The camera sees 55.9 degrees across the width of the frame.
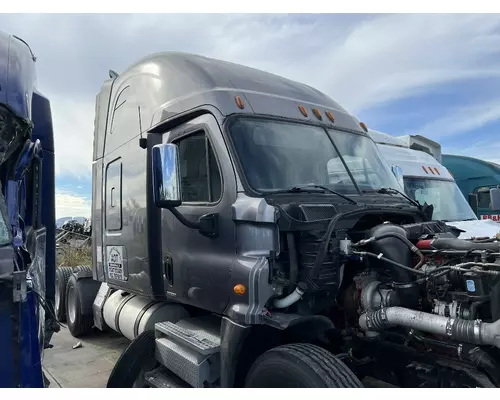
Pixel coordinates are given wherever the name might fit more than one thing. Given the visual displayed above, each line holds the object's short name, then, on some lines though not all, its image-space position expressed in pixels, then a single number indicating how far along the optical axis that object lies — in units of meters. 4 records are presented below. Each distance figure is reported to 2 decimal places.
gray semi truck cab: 2.95
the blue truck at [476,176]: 9.72
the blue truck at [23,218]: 2.58
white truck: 7.84
